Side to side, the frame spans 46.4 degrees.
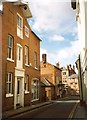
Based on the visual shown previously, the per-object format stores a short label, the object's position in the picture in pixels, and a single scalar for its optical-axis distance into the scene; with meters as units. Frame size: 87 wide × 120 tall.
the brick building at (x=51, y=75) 21.07
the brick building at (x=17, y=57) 7.82
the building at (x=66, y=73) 35.87
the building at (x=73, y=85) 33.66
